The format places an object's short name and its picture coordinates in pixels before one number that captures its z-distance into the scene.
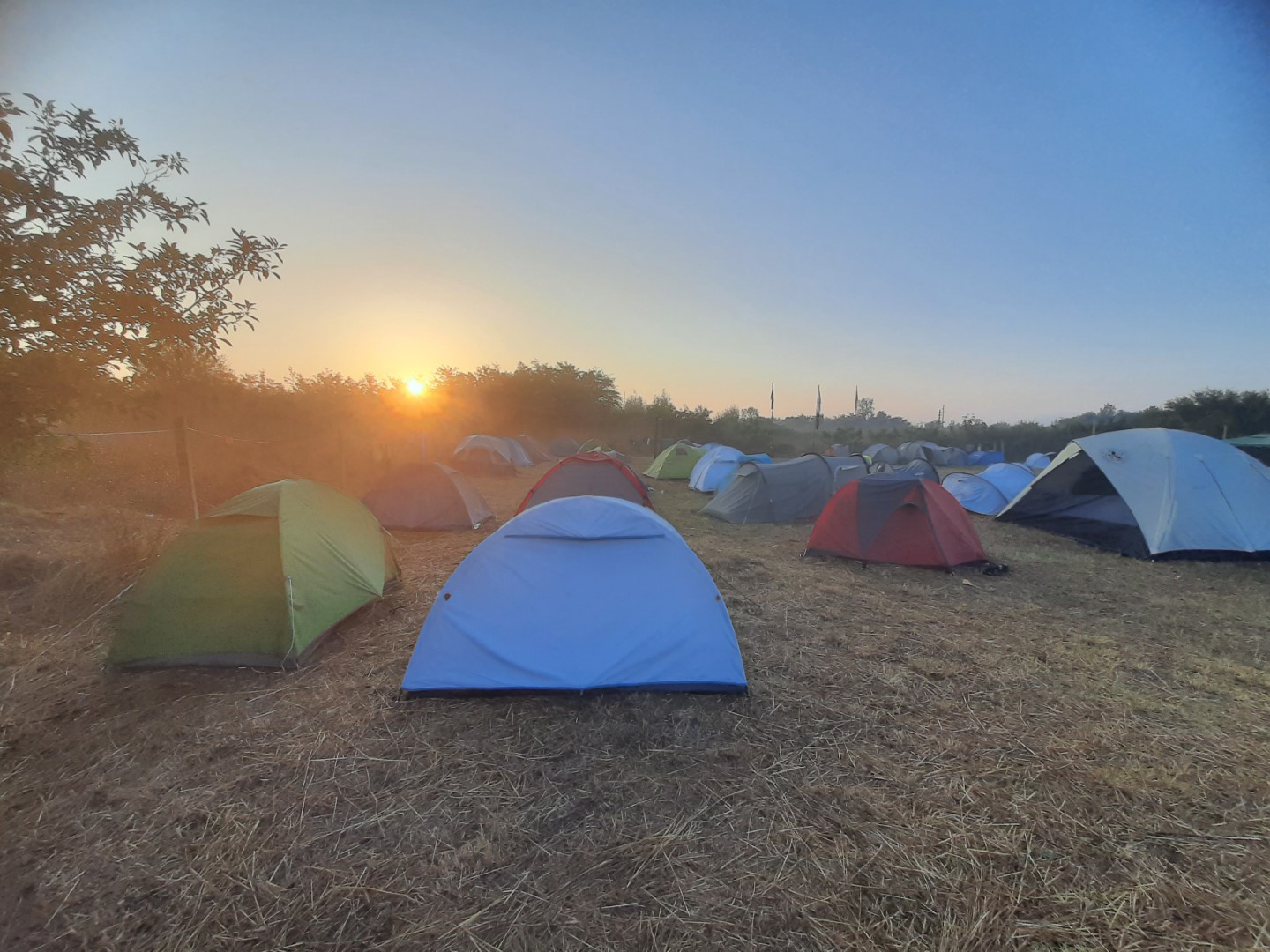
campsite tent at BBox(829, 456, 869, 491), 12.45
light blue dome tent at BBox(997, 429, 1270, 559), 7.71
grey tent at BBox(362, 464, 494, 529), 9.69
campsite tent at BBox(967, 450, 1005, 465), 29.23
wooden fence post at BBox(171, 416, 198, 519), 6.88
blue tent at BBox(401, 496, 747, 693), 3.68
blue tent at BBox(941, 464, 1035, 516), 12.21
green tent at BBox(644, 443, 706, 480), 18.64
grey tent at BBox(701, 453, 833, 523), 11.21
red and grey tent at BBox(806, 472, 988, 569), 7.27
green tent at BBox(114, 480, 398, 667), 4.06
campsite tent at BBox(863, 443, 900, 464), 28.03
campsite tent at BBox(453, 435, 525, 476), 19.72
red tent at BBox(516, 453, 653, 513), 9.34
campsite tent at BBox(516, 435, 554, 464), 24.67
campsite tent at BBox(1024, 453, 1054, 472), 20.24
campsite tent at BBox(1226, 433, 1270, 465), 16.03
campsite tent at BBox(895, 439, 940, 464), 29.04
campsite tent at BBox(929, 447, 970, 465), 29.97
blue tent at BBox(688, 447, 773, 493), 15.35
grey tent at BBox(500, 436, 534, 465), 21.33
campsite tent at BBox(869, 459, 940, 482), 12.62
